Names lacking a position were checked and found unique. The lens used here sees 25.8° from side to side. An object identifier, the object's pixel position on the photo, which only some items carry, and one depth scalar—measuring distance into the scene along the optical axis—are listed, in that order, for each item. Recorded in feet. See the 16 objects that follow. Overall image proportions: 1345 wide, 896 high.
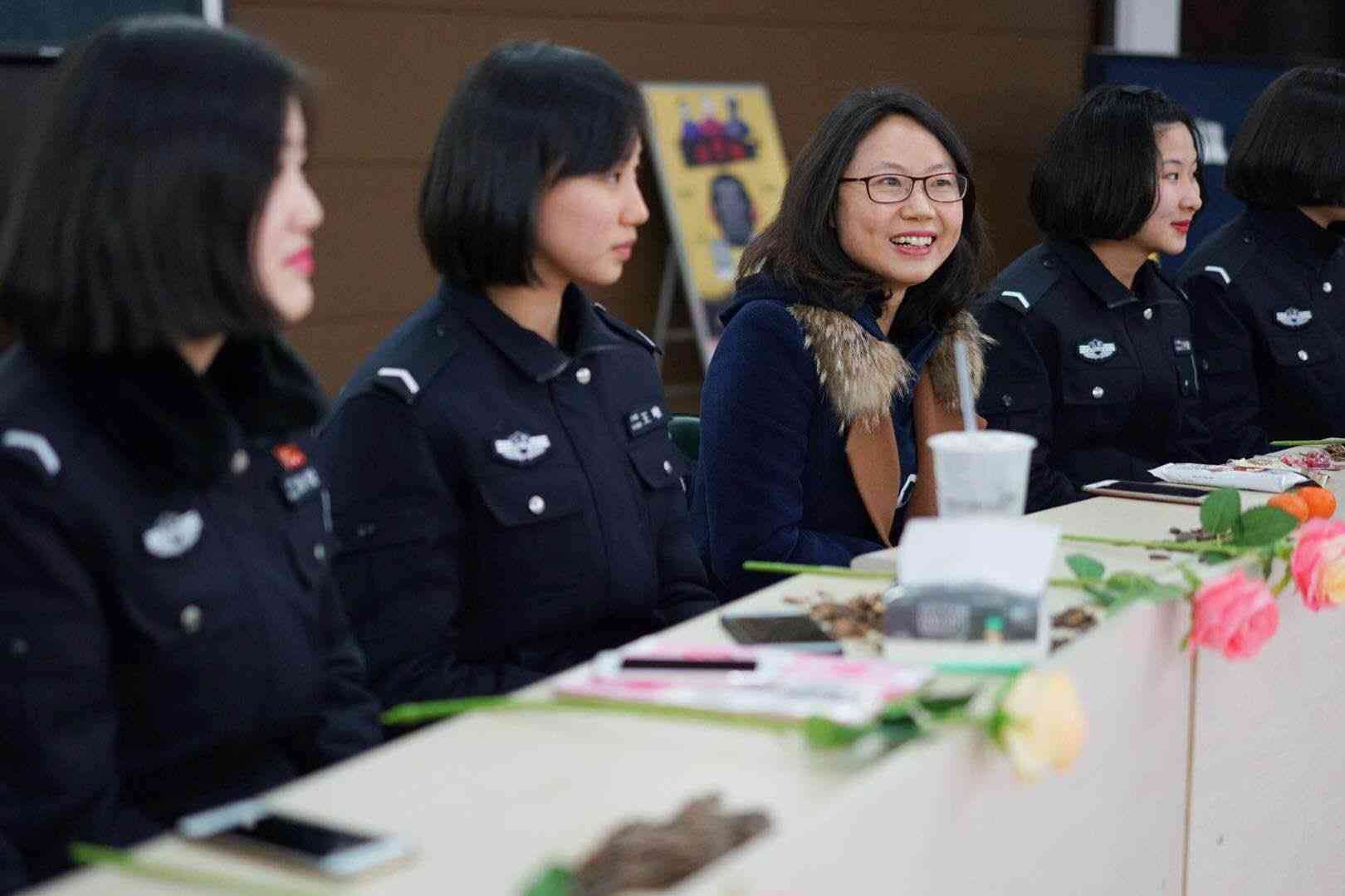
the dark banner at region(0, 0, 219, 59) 12.16
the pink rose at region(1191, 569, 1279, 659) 7.50
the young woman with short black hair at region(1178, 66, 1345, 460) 12.10
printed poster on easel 17.36
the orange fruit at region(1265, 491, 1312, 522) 8.50
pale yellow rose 6.59
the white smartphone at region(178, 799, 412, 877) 6.12
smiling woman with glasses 9.60
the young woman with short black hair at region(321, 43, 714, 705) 8.15
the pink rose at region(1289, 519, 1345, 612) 7.90
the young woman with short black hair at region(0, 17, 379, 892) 6.92
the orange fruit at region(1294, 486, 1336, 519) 8.73
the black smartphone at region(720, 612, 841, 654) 7.32
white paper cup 7.27
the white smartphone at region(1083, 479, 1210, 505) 9.31
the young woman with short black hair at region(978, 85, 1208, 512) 11.09
